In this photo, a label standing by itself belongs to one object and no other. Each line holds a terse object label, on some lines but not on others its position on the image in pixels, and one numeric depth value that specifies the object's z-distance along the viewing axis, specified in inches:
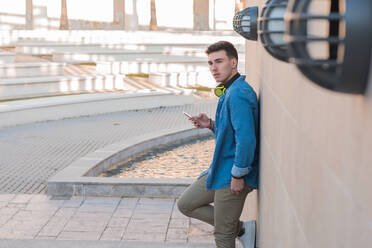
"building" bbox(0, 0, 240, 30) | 903.7
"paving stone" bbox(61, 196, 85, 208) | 220.5
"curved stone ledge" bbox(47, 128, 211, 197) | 231.0
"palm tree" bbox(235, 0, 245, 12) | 1004.4
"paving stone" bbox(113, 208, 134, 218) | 210.2
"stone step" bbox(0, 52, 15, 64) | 550.9
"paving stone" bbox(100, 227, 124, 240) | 186.9
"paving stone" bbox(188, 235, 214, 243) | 182.5
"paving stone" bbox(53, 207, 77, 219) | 208.1
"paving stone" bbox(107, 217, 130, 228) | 199.3
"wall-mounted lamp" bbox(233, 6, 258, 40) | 138.7
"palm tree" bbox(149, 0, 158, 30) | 1017.5
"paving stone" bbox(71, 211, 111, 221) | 206.4
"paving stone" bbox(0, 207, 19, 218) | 210.5
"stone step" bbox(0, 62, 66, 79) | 521.8
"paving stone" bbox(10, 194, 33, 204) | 226.1
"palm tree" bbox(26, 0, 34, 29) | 940.0
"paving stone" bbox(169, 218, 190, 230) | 198.0
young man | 129.6
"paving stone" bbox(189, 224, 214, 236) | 190.0
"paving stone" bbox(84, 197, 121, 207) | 224.1
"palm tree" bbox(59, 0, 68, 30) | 899.4
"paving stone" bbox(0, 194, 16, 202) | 227.0
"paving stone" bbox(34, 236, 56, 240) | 186.7
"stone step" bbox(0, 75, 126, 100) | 490.6
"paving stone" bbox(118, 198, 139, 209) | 220.5
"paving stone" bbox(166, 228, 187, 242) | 186.1
